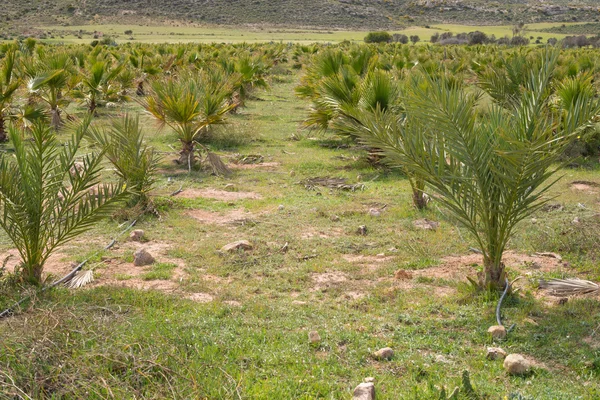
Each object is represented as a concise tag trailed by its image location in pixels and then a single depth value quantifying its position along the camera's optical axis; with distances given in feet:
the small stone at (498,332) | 14.56
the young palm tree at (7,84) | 36.65
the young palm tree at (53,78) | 41.15
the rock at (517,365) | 12.79
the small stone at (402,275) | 19.15
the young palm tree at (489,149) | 15.19
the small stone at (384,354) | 13.58
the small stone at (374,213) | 26.30
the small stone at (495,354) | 13.55
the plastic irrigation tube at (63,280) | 15.19
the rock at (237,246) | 21.49
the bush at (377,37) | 171.42
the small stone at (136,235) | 23.12
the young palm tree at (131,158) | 24.72
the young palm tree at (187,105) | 32.19
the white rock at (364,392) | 11.51
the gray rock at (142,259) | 20.36
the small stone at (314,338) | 14.26
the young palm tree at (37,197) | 16.38
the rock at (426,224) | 24.35
